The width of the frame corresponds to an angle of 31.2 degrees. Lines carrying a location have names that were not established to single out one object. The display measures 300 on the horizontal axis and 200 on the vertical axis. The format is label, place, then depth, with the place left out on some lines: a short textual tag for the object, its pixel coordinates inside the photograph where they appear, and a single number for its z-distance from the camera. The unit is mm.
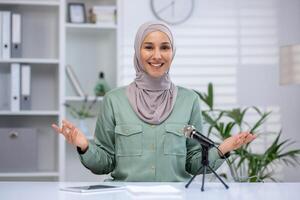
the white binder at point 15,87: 3525
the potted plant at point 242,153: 3453
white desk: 1517
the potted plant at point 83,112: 3699
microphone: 1745
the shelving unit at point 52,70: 3752
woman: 2043
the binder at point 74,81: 3666
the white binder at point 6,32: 3516
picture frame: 3666
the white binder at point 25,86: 3545
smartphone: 1594
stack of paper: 1502
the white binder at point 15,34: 3533
